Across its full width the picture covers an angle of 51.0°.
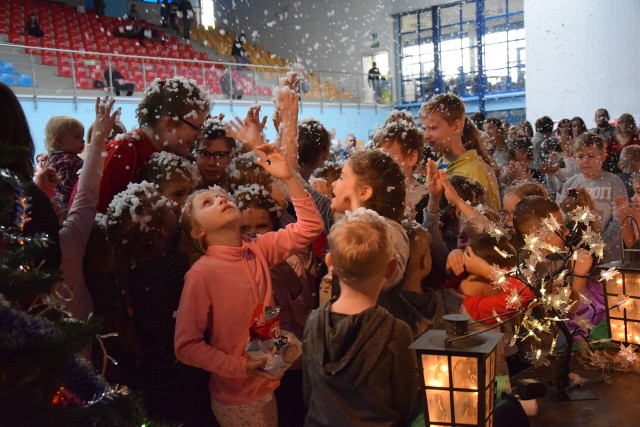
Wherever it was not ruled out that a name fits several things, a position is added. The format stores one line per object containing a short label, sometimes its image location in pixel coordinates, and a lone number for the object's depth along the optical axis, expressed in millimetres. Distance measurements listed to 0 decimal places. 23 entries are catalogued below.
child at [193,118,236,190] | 2662
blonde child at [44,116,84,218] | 3303
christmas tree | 963
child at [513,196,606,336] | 2414
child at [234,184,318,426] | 2355
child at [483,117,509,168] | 5962
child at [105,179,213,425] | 2080
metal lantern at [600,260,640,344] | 1974
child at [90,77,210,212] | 2365
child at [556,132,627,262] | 4137
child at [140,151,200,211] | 2312
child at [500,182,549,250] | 3043
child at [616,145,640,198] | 4734
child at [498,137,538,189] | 5052
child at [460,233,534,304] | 2129
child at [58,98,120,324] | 1964
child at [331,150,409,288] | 2156
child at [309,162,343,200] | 2646
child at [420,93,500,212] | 3078
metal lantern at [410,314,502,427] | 1417
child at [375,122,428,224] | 2770
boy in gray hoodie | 1685
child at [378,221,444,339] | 2023
